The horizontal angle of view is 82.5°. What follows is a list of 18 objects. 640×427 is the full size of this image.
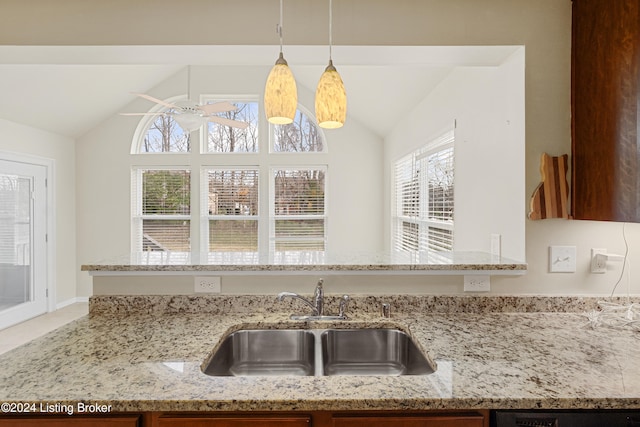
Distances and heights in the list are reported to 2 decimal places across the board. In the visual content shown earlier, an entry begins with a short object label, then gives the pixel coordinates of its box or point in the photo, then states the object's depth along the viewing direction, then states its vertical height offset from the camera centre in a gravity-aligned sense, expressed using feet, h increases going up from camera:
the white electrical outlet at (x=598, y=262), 5.43 -0.76
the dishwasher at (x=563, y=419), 3.04 -1.73
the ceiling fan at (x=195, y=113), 11.00 +3.07
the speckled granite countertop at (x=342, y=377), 2.97 -1.49
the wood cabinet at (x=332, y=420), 3.03 -1.74
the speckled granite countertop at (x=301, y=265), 5.26 -0.77
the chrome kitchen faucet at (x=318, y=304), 5.00 -1.28
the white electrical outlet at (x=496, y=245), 6.25 -0.58
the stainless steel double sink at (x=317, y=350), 4.74 -1.84
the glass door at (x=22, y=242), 13.42 -1.11
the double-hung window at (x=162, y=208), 17.24 +0.22
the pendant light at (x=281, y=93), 3.96 +1.31
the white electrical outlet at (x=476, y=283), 5.43 -1.06
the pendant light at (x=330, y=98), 3.97 +1.25
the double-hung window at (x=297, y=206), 17.37 +0.29
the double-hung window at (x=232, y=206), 17.26 +0.30
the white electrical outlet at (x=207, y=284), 5.35 -1.05
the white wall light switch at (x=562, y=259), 5.49 -0.72
